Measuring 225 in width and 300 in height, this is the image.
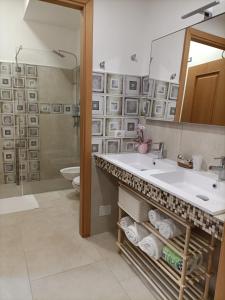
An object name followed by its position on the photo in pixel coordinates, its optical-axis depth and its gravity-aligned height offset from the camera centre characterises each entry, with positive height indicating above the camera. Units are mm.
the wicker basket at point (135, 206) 1645 -756
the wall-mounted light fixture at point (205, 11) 1437 +642
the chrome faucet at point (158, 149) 1995 -385
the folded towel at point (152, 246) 1531 -960
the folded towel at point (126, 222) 1867 -967
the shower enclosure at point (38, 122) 3160 -316
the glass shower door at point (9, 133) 3115 -487
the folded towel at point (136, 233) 1704 -967
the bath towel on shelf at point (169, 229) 1405 -765
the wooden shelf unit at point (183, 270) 1344 -1063
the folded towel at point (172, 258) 1382 -946
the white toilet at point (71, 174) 3066 -991
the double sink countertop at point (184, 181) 1076 -464
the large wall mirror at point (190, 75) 1499 +247
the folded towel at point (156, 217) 1505 -742
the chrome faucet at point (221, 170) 1399 -375
